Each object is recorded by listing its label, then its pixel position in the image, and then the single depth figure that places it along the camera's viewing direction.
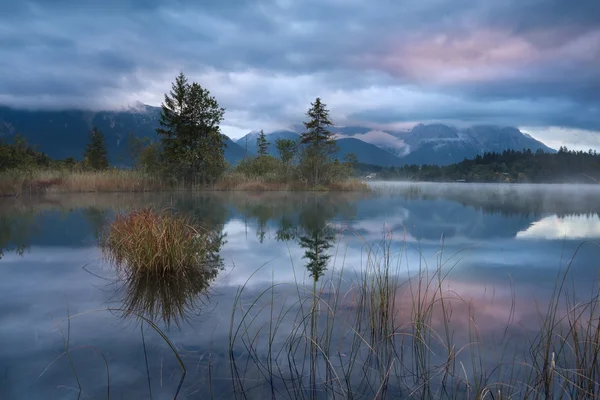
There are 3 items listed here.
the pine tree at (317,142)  34.25
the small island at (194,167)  24.87
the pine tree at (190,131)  28.98
